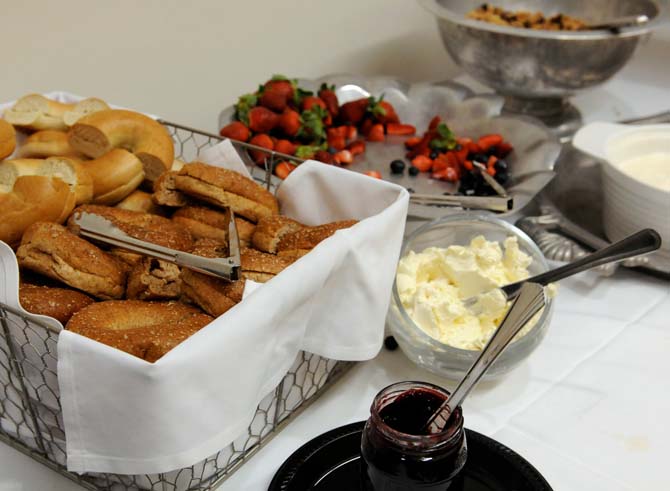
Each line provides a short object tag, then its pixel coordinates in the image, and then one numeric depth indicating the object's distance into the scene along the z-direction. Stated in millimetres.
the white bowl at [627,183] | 989
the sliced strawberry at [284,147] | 1188
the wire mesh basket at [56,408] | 603
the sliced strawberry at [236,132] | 1178
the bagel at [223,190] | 775
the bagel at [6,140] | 771
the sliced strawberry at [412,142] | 1296
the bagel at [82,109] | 867
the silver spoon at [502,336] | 588
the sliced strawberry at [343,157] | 1212
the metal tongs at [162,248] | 641
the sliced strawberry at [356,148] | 1277
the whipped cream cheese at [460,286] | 800
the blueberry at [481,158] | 1204
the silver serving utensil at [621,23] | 1353
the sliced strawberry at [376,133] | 1313
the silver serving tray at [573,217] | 1030
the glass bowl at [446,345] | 773
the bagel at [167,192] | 795
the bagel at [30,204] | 709
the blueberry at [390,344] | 865
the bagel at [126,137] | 829
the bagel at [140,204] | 826
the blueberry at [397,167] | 1226
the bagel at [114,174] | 798
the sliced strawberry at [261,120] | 1205
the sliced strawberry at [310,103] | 1266
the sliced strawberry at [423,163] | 1240
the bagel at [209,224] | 766
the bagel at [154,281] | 674
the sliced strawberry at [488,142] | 1255
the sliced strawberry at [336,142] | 1268
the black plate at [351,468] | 652
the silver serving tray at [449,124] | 1135
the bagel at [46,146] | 828
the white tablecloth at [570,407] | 714
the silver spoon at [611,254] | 844
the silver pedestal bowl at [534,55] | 1291
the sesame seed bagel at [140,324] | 588
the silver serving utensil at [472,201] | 876
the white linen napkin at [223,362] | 519
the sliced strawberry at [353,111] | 1316
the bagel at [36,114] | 846
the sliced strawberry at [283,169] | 945
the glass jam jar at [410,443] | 553
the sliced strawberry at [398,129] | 1346
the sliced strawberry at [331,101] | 1305
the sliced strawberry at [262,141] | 1182
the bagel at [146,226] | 708
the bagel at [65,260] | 669
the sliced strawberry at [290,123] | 1224
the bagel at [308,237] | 713
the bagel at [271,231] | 730
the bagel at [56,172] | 764
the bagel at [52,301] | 638
